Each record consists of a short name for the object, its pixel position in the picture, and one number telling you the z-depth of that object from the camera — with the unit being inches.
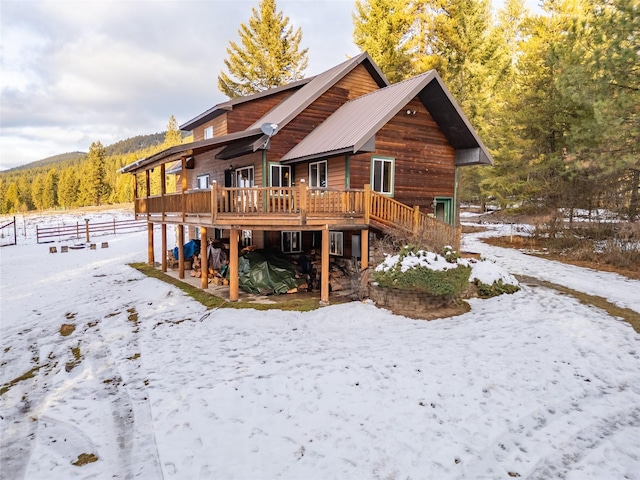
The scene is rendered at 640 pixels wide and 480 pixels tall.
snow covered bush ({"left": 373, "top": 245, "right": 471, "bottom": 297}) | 437.7
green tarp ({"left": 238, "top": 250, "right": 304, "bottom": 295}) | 540.4
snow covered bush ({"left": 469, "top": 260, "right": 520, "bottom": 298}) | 510.0
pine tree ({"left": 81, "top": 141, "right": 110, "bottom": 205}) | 2659.9
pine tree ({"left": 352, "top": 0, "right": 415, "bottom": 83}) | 1079.6
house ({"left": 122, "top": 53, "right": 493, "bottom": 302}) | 487.8
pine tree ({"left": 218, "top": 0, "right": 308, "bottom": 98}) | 1437.0
